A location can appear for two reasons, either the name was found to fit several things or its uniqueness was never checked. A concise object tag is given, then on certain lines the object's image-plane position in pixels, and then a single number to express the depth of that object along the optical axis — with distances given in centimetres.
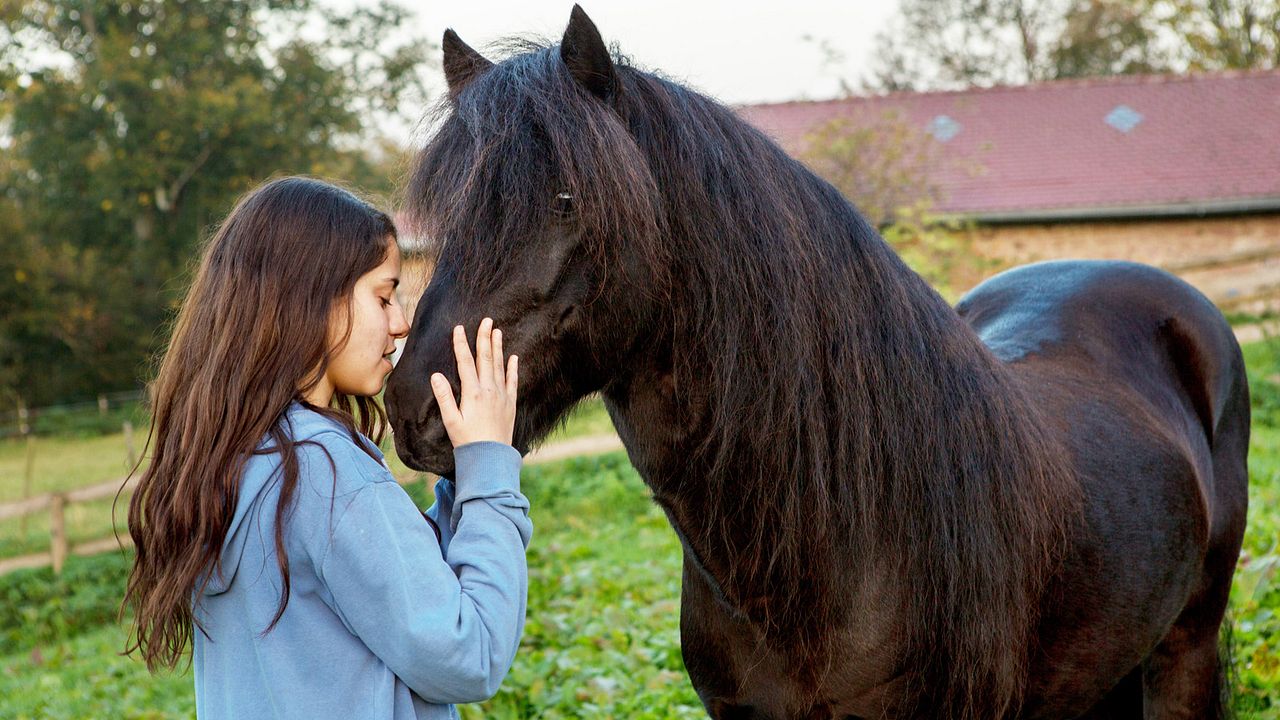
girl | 145
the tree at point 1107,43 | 3066
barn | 1717
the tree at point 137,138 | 2086
